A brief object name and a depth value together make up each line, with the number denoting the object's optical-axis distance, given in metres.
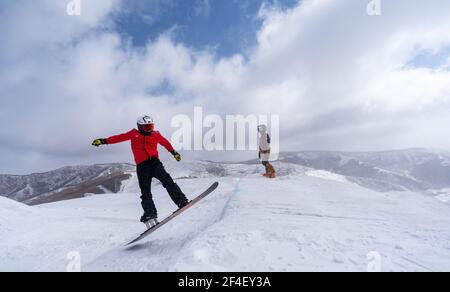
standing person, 16.62
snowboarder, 7.74
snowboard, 6.38
